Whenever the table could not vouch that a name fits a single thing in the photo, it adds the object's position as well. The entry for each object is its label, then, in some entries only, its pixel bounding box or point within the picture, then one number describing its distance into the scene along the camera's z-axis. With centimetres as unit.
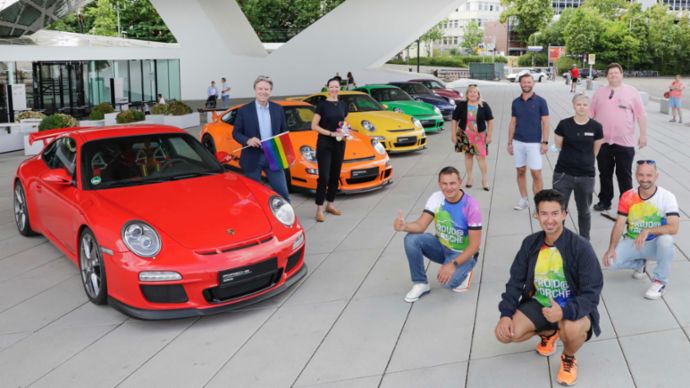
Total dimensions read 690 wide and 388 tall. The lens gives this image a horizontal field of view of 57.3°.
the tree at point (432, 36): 8500
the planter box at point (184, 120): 1889
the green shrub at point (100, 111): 1850
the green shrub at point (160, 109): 1916
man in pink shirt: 727
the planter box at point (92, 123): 1823
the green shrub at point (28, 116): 1675
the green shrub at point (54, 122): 1488
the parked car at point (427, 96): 1941
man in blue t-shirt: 795
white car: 5671
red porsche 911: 473
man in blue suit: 708
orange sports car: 935
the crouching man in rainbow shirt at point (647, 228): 498
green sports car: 1625
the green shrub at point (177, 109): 1912
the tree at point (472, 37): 10369
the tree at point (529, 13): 9262
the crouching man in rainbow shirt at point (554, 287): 364
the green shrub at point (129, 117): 1727
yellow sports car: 1276
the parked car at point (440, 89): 2126
